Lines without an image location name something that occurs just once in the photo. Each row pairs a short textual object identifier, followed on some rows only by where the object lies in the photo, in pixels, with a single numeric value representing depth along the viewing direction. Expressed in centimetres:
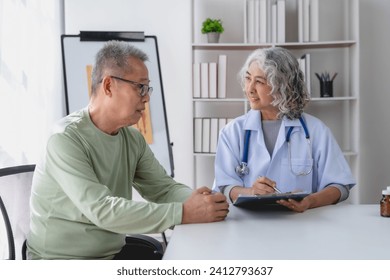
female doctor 189
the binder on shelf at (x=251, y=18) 335
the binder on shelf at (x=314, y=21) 331
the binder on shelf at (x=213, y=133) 340
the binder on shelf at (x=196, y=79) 337
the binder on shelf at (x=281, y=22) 334
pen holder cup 338
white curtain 254
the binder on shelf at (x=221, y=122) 341
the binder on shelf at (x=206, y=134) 341
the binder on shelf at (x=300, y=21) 335
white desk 113
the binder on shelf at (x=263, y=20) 333
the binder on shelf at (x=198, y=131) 342
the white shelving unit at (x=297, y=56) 356
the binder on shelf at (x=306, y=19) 334
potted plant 342
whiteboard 328
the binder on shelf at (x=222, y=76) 339
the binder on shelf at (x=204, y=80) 338
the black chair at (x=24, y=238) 156
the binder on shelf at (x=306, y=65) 335
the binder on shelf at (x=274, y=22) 334
